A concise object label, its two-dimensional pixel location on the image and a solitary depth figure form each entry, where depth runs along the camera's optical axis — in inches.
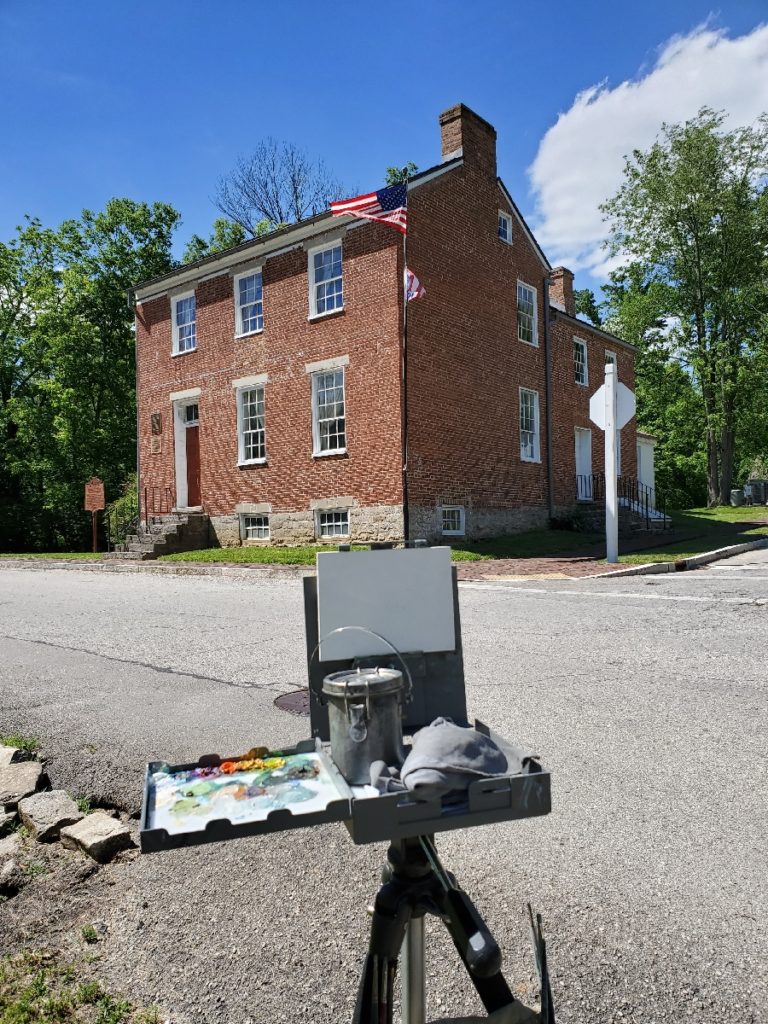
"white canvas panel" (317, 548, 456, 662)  74.3
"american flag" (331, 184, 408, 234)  620.7
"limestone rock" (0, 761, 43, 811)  144.7
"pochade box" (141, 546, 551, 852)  57.9
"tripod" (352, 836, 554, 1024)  63.0
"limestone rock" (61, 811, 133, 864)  121.3
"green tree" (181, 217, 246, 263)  1486.2
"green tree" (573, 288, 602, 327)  2164.1
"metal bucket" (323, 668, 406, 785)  66.6
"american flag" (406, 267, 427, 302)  622.5
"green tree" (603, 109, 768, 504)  1302.9
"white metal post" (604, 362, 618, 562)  573.6
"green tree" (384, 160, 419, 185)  1453.0
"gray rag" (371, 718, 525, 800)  59.0
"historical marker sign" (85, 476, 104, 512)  941.8
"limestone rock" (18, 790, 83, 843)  130.0
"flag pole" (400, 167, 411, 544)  666.8
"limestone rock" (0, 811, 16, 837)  134.4
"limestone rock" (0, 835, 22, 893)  115.8
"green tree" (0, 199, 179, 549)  1240.8
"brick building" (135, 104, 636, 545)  690.8
